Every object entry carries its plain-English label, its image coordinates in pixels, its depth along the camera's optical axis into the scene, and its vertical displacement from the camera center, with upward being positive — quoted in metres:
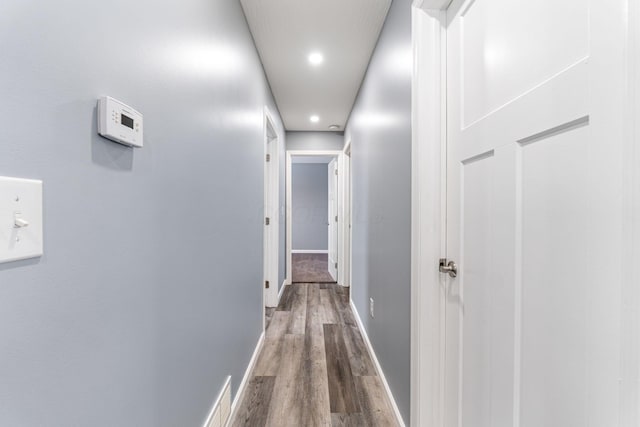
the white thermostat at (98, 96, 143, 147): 0.61 +0.21
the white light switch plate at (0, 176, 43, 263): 0.41 -0.01
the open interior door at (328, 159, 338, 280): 4.56 -0.14
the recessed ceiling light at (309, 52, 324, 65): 2.25 +1.27
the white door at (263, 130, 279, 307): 3.22 -0.17
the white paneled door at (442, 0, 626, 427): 0.50 +0.00
